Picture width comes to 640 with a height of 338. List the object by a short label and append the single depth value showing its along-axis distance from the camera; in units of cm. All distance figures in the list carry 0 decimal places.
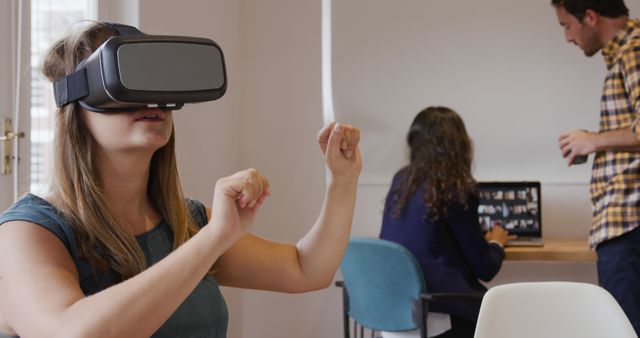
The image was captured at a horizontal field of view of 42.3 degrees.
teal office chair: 249
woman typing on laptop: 260
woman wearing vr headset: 93
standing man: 220
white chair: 156
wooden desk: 295
